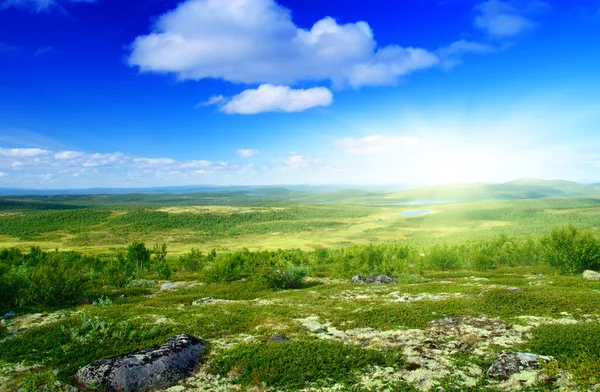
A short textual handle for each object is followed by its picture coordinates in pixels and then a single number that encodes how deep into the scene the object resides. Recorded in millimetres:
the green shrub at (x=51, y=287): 23328
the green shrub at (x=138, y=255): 57875
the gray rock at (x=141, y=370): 11188
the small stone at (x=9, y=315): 19812
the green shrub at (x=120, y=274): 38125
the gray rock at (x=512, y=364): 11312
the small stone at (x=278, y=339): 14995
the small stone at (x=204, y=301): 24812
